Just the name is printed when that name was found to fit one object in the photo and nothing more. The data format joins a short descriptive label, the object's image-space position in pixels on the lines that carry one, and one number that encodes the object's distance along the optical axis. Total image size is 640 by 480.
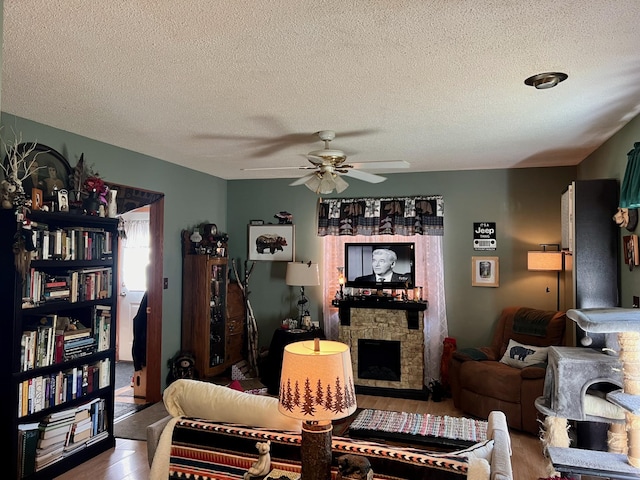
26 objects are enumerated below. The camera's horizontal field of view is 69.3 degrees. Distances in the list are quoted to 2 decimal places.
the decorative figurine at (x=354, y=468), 1.61
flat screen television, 5.57
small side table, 5.20
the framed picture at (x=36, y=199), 3.27
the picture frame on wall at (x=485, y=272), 5.40
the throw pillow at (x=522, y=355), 4.44
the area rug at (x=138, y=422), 4.12
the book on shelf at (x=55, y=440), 3.27
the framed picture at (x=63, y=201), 3.44
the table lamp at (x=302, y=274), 5.62
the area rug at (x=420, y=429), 3.04
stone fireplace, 5.27
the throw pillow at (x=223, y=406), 2.11
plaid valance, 5.56
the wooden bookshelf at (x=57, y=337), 3.08
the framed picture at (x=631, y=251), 3.24
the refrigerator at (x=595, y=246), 3.66
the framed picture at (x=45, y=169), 3.48
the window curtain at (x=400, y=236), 5.51
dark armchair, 4.14
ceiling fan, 3.68
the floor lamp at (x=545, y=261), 4.77
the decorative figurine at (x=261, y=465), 1.84
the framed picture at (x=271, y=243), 6.15
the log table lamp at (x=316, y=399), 1.68
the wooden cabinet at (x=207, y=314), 5.36
